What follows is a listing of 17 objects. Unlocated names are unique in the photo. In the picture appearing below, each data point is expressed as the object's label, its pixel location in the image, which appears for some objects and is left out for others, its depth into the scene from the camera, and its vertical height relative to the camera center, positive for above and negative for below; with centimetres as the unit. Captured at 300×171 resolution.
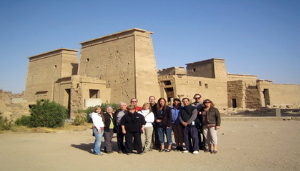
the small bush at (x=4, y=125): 1245 -81
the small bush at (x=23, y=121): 1395 -69
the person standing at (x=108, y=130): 716 -64
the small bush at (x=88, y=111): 1643 -21
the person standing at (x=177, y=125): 719 -52
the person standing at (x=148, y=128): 716 -59
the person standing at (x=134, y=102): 719 +16
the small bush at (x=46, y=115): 1355 -38
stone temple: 2088 +266
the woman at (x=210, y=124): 675 -46
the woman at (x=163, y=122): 712 -42
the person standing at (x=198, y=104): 720 +9
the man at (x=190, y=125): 689 -50
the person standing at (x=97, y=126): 694 -51
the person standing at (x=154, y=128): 744 -62
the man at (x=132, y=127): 692 -55
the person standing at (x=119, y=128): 717 -58
